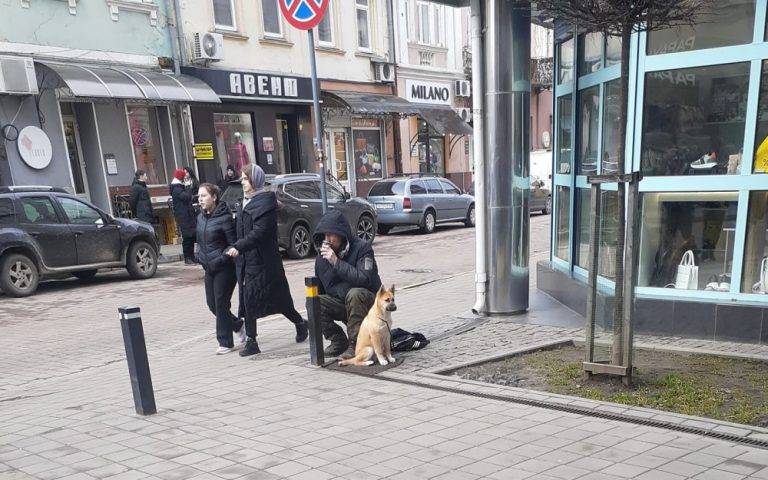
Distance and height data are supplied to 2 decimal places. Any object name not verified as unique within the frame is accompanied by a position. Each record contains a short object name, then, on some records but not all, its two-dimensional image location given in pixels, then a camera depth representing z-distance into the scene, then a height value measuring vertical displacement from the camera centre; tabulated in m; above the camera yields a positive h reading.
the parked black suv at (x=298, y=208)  13.92 -1.51
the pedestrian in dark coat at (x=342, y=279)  5.90 -1.33
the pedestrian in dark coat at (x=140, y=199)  14.48 -1.05
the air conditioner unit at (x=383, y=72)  23.48 +2.53
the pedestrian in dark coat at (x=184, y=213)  14.03 -1.38
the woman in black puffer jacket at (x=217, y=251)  6.48 -1.05
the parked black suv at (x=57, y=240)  10.38 -1.46
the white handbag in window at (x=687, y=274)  6.21 -1.50
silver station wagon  18.09 -1.91
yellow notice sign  17.61 -0.03
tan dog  5.56 -1.75
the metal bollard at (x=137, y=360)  4.77 -1.57
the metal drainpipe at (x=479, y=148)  6.98 -0.16
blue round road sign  6.44 +1.37
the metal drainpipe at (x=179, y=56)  17.03 +2.60
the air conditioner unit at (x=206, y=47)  17.41 +2.84
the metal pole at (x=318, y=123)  6.25 +0.21
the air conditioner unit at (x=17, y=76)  13.29 +1.79
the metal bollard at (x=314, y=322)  5.77 -1.64
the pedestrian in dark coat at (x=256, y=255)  6.32 -1.10
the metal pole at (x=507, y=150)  6.84 -0.19
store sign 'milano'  25.39 +1.87
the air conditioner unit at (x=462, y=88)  27.20 +2.03
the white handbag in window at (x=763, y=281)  5.80 -1.50
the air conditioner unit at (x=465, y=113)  26.97 +0.93
